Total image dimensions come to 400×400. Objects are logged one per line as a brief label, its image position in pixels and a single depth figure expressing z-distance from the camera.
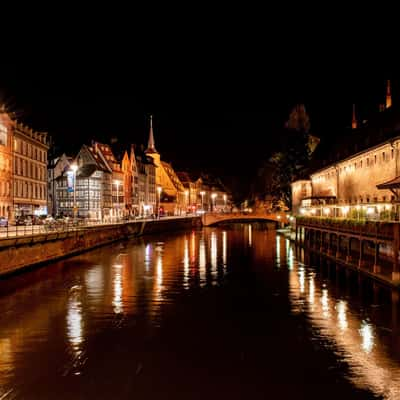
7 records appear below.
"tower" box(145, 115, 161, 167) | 134.49
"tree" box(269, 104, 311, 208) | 89.62
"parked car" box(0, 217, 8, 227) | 48.33
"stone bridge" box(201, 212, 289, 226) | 101.94
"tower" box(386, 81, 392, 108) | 63.44
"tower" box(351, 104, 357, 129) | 78.50
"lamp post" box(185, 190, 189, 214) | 161.50
